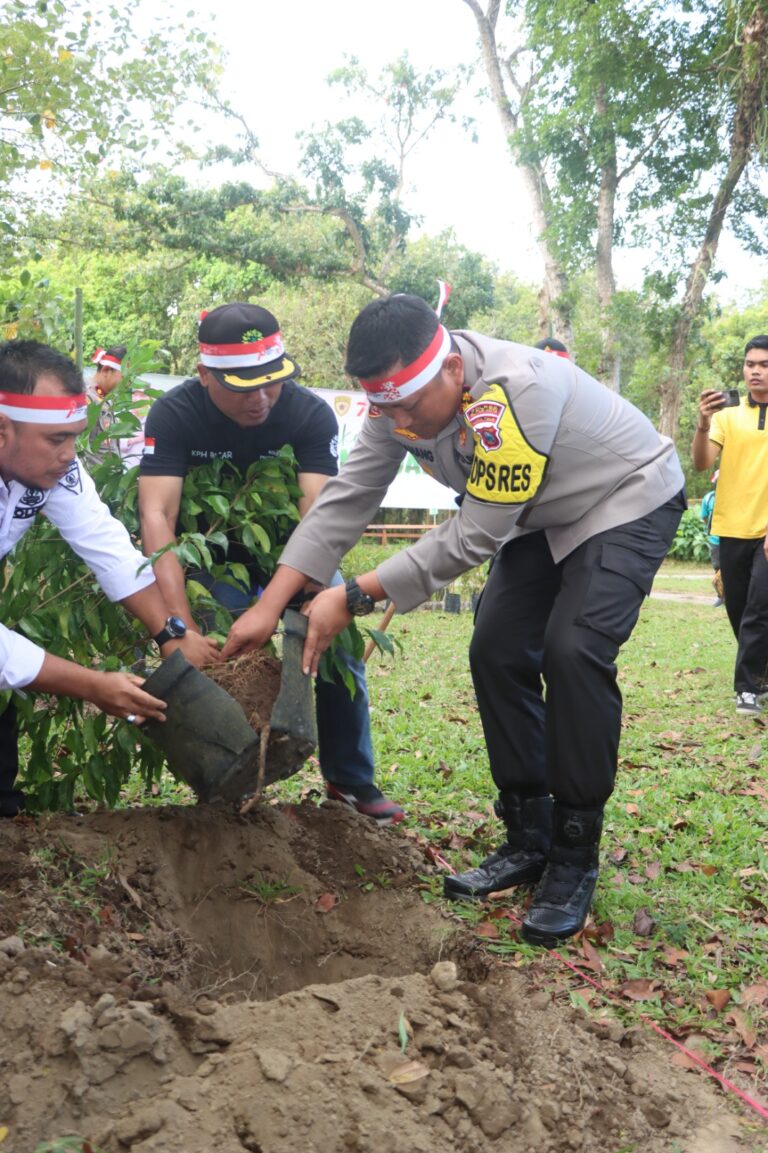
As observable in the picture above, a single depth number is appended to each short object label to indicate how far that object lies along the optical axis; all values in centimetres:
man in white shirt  291
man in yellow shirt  608
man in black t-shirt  347
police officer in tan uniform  289
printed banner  1251
